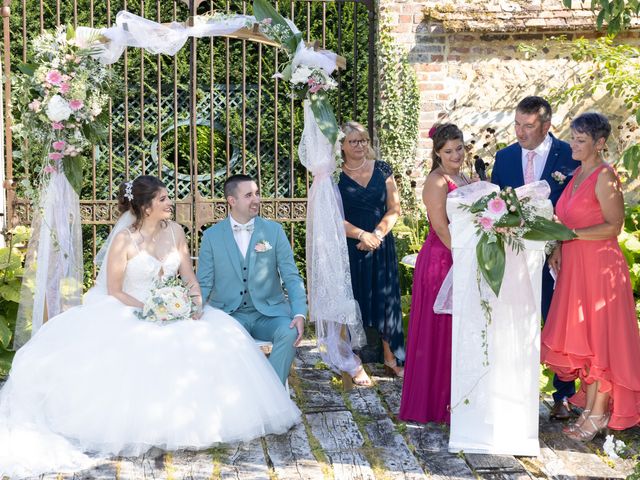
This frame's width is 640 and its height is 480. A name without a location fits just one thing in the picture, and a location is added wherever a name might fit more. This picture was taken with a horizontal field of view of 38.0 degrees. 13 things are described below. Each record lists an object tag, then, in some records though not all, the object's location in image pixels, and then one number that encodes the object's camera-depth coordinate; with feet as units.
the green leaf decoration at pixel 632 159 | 14.57
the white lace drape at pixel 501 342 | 15.87
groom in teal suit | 18.79
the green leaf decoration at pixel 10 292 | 22.21
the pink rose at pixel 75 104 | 19.72
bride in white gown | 15.65
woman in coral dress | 16.33
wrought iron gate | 27.07
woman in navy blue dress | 20.76
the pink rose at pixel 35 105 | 19.72
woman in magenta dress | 17.66
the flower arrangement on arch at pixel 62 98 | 19.69
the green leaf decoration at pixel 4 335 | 21.22
